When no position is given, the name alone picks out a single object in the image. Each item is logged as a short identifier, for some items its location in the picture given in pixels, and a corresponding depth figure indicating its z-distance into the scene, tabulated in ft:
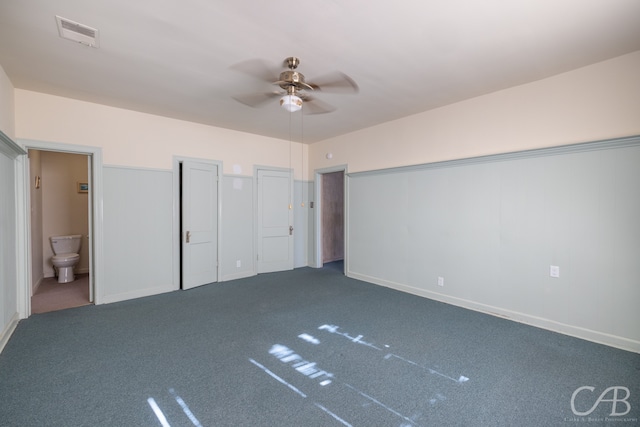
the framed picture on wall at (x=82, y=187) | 18.08
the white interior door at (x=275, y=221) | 18.12
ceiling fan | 8.50
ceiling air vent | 7.07
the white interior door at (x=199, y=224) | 14.76
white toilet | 15.74
